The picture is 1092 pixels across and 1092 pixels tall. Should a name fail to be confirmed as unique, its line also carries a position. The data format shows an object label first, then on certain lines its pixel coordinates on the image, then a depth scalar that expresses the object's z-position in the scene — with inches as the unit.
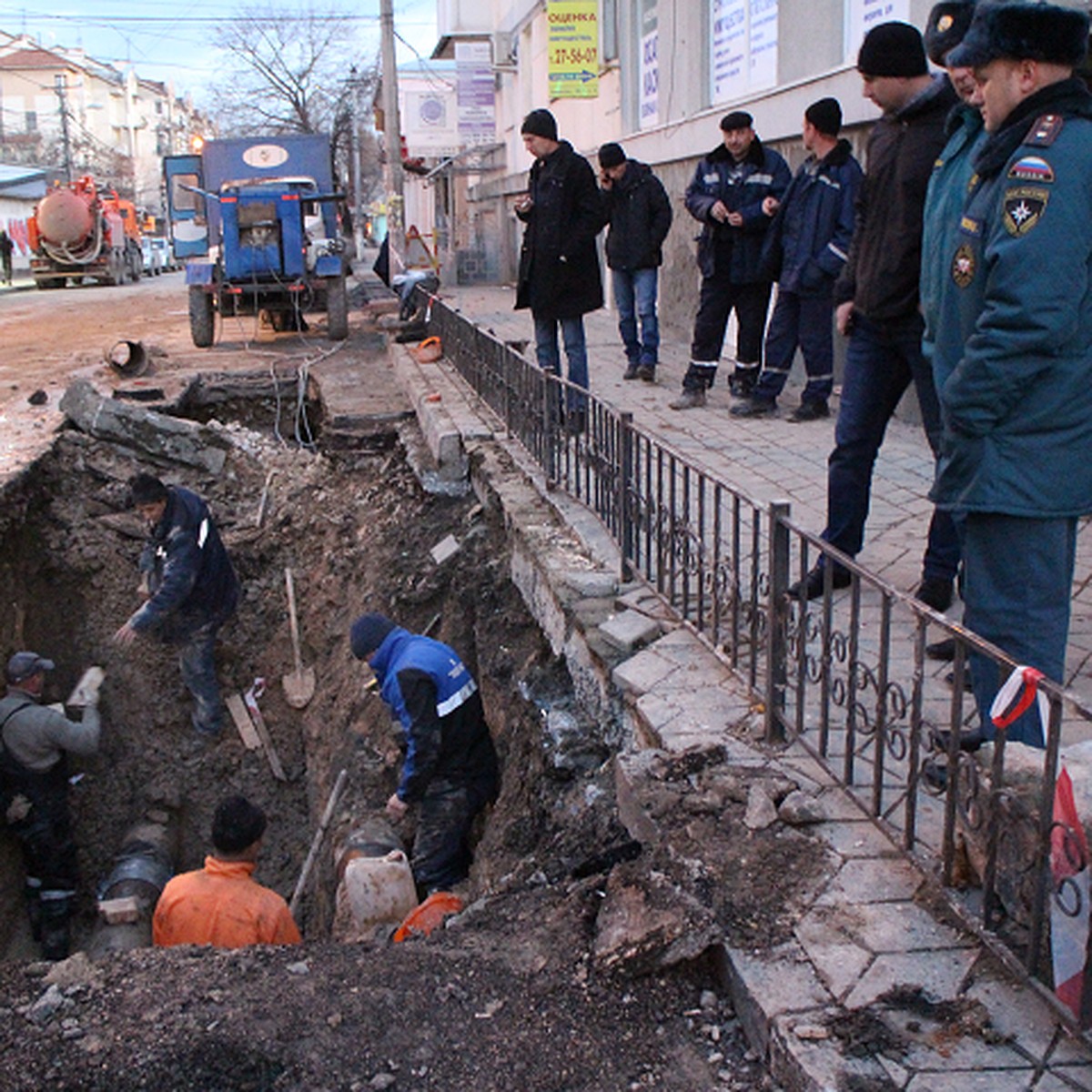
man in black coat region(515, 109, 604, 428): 267.4
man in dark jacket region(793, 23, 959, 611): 151.6
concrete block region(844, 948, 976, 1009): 87.8
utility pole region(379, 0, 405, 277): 762.2
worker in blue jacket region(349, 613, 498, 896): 217.9
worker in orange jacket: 194.9
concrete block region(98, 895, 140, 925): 262.8
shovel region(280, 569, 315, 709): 339.3
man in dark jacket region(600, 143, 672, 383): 311.6
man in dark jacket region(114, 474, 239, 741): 309.0
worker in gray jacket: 272.7
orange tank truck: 1173.1
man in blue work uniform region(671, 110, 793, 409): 283.6
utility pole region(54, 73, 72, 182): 2032.6
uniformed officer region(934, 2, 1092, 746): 94.3
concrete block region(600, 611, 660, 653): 160.7
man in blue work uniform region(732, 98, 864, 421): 253.3
